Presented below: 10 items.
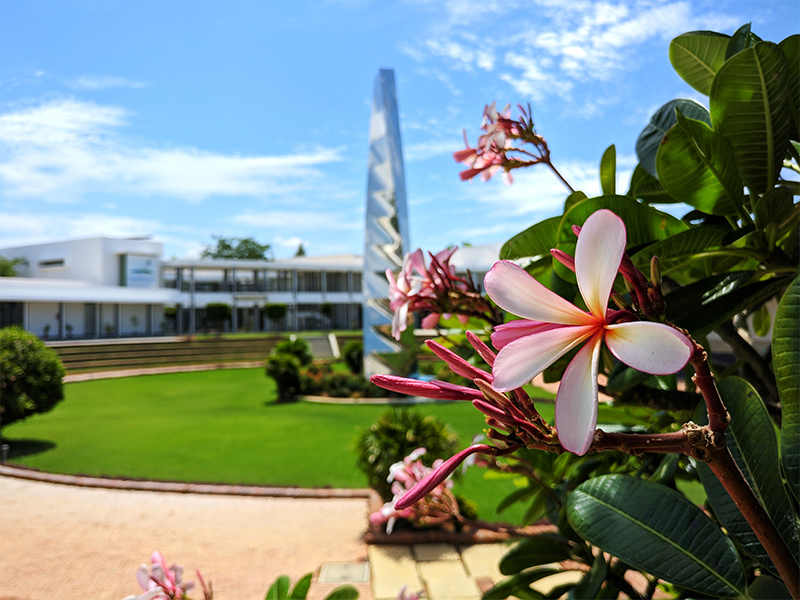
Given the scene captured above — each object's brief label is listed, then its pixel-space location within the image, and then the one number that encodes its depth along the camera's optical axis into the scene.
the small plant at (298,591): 0.79
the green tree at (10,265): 21.12
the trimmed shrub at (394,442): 4.11
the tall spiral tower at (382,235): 9.68
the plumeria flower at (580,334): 0.23
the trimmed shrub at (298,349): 11.62
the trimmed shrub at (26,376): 6.23
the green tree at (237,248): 40.03
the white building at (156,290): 18.58
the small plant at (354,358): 12.17
